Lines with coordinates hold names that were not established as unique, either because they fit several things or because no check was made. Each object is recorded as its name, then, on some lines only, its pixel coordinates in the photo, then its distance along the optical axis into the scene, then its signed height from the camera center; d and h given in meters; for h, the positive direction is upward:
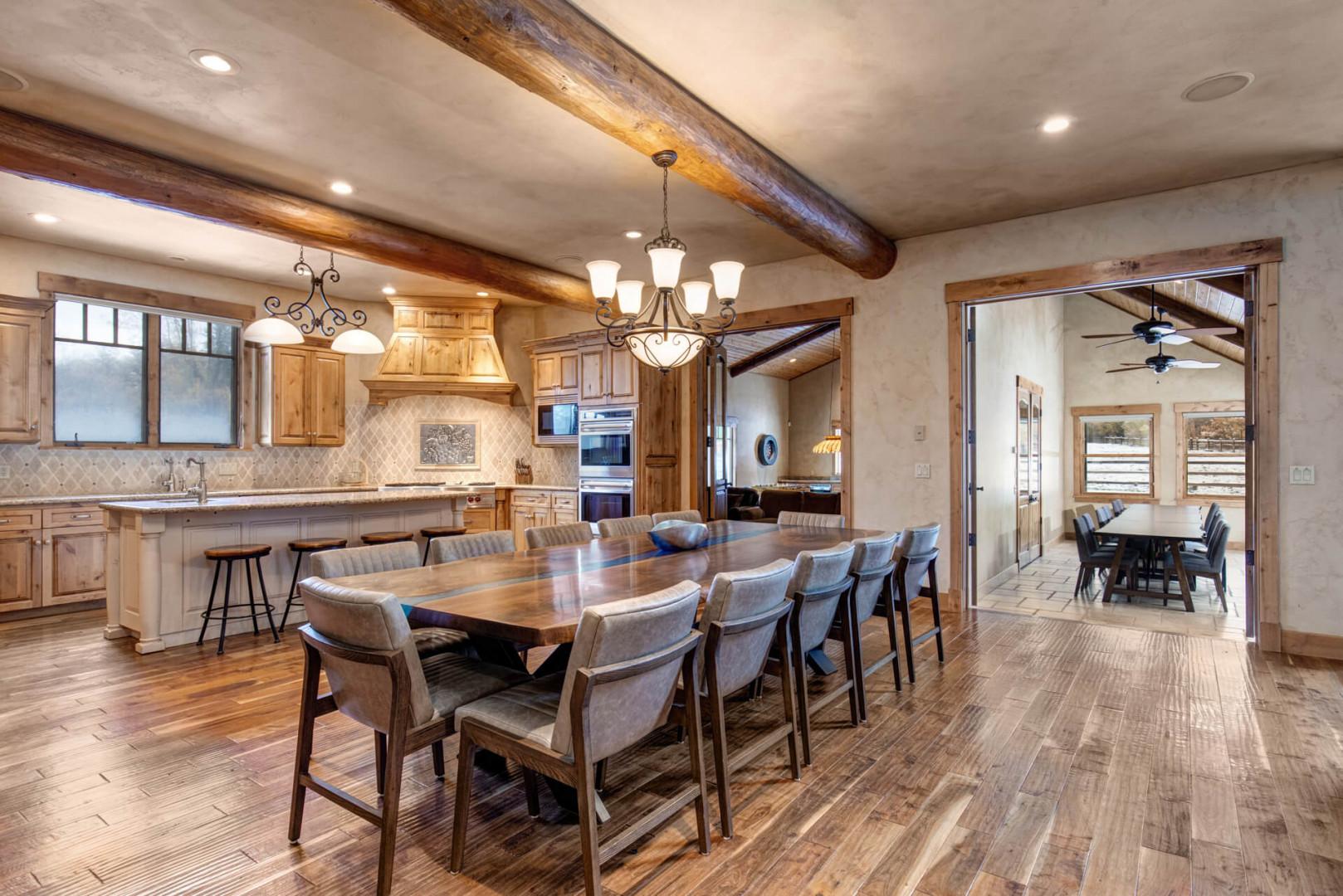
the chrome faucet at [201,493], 4.61 -0.27
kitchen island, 4.20 -0.60
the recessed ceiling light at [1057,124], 3.50 +1.70
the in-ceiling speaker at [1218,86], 3.10 +1.70
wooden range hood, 7.50 +1.11
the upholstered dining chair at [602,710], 1.72 -0.73
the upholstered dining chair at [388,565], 2.59 -0.45
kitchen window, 5.82 +0.70
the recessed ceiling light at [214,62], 2.94 +1.72
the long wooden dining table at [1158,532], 5.49 -0.70
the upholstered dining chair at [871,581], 3.08 -0.61
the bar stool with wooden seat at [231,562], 4.28 -0.73
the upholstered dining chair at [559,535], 3.62 -0.45
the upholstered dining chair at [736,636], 2.13 -0.61
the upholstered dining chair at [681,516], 4.19 -0.41
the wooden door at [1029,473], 7.88 -0.28
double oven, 6.59 -0.11
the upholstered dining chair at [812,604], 2.63 -0.61
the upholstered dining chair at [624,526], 3.99 -0.45
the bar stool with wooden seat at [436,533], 5.43 -0.64
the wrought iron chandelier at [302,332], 4.91 +0.92
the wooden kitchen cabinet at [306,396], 6.95 +0.61
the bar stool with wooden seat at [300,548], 4.66 -0.66
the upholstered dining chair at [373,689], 1.85 -0.69
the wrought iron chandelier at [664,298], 3.44 +0.83
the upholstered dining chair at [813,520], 4.51 -0.47
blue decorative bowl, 3.37 -0.42
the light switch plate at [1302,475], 4.13 -0.16
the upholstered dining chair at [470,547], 3.02 -0.44
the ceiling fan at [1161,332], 6.70 +1.18
